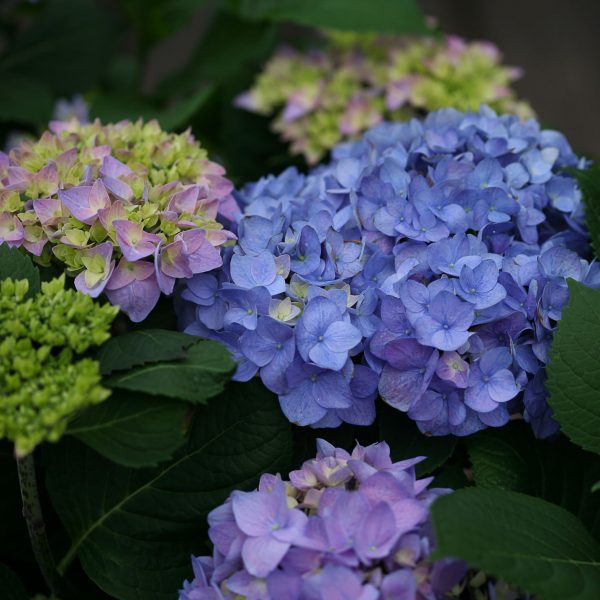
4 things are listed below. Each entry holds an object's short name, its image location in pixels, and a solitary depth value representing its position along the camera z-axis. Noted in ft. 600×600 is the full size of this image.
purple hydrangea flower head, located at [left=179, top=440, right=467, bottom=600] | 1.76
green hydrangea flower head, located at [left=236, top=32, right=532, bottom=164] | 3.73
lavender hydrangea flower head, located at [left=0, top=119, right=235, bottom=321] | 2.21
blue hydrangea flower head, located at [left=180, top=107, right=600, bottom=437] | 2.20
